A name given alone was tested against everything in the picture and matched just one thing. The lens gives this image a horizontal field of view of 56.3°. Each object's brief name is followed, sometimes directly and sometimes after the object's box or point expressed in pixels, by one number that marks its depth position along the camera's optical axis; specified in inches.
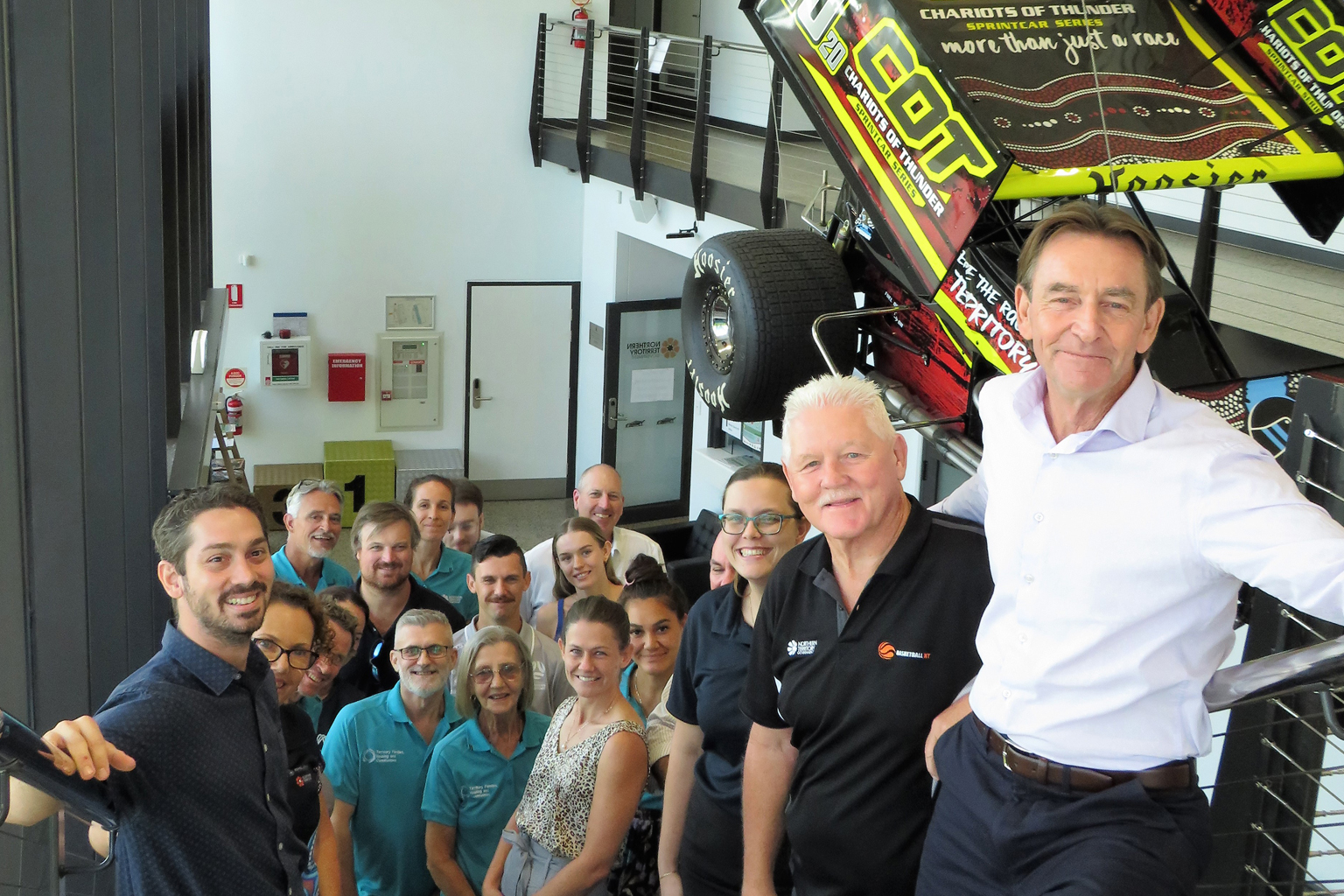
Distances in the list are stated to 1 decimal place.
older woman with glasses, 148.6
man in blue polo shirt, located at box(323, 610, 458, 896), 151.9
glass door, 480.4
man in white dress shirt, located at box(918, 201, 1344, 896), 77.5
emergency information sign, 491.5
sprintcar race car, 141.2
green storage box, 486.3
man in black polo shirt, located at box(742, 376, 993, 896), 96.0
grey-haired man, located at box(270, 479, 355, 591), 210.1
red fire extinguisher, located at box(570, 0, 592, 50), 486.8
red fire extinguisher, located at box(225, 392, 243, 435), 473.4
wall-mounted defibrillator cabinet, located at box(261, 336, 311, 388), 478.0
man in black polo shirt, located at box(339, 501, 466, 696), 187.5
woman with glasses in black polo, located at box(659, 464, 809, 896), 121.5
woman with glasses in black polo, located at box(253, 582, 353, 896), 125.3
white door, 508.4
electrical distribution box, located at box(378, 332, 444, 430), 499.2
